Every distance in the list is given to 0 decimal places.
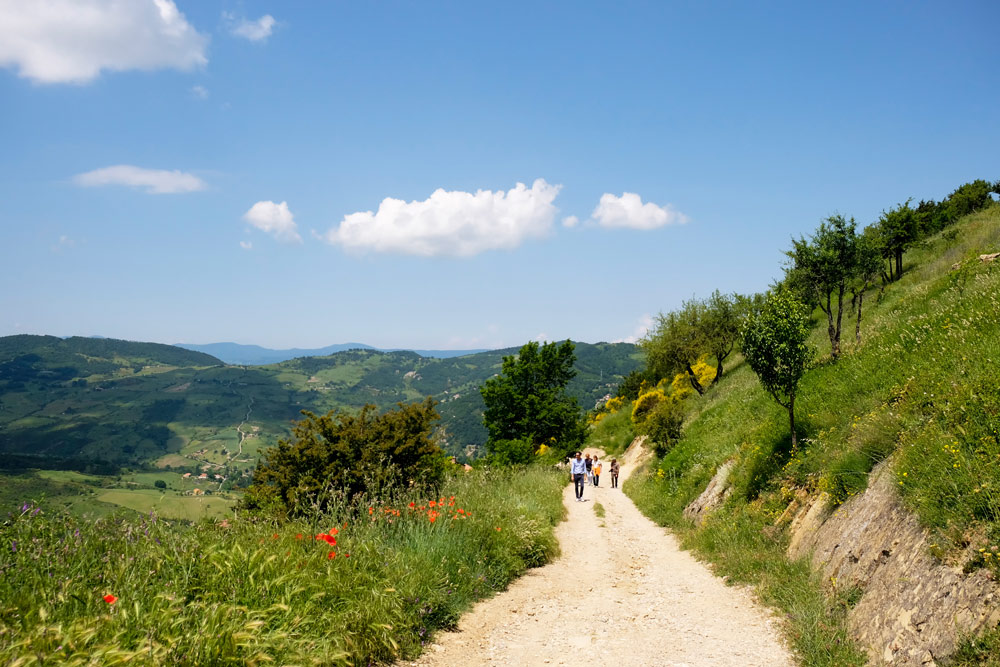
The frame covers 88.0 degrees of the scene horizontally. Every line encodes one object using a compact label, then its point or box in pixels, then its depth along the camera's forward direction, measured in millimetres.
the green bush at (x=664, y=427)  26938
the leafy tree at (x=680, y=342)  38031
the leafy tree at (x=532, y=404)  36156
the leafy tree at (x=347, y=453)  11188
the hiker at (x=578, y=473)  21016
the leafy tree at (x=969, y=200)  44281
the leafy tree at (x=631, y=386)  62012
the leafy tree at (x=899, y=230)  31703
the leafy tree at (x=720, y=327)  37219
